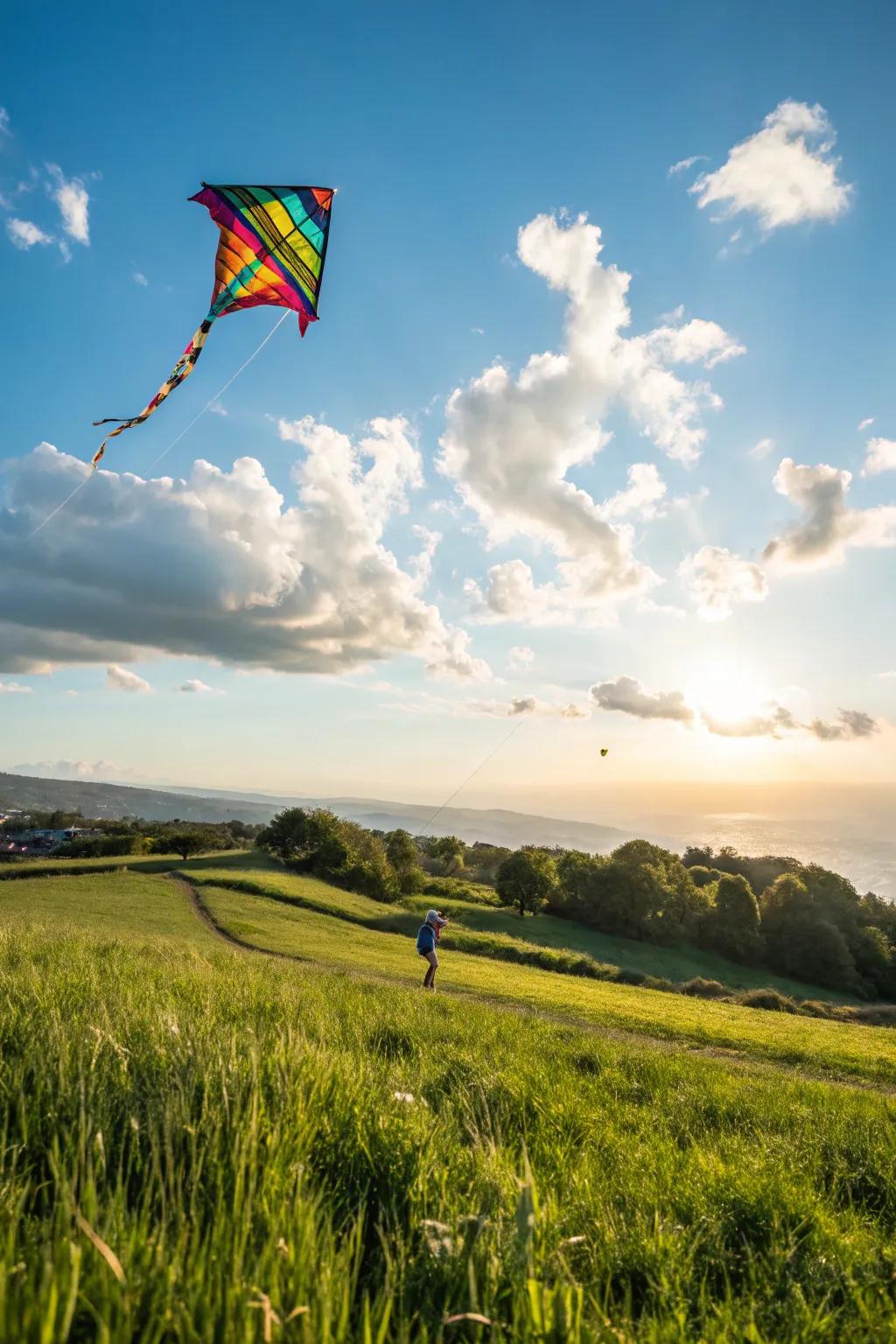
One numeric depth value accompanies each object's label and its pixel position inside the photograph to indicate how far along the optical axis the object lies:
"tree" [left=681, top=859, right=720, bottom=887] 85.12
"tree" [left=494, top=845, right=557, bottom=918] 67.56
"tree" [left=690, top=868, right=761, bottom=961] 64.44
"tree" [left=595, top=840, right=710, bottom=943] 63.28
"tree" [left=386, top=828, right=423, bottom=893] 68.75
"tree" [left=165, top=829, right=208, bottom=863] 62.81
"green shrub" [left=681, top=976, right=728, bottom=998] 38.19
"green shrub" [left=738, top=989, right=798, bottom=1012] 31.91
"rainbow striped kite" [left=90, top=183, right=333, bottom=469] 10.14
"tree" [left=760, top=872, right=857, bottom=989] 61.31
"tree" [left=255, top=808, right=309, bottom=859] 69.50
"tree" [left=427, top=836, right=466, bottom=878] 100.62
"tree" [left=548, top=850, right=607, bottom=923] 66.25
